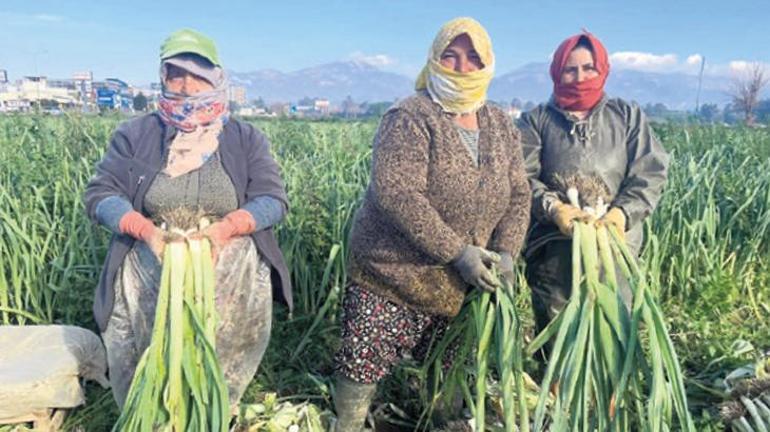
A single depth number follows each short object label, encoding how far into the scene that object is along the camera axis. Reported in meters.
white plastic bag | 1.94
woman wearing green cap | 1.73
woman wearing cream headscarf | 1.72
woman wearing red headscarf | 1.99
